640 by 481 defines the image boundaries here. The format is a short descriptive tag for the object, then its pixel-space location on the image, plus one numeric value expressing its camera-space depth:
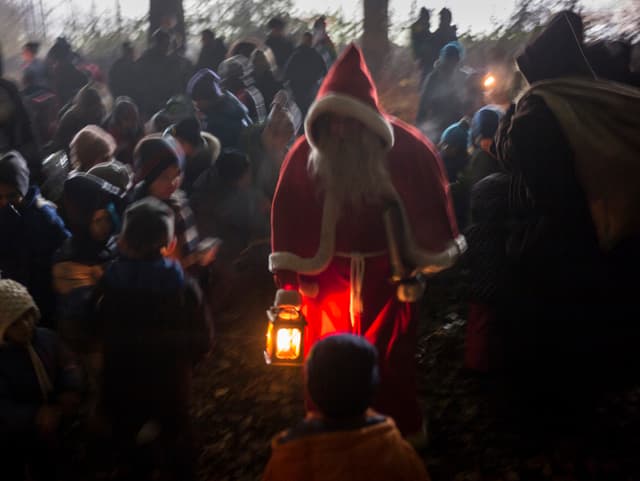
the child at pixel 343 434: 2.50
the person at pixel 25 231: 5.11
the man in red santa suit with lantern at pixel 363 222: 3.79
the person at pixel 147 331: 3.51
